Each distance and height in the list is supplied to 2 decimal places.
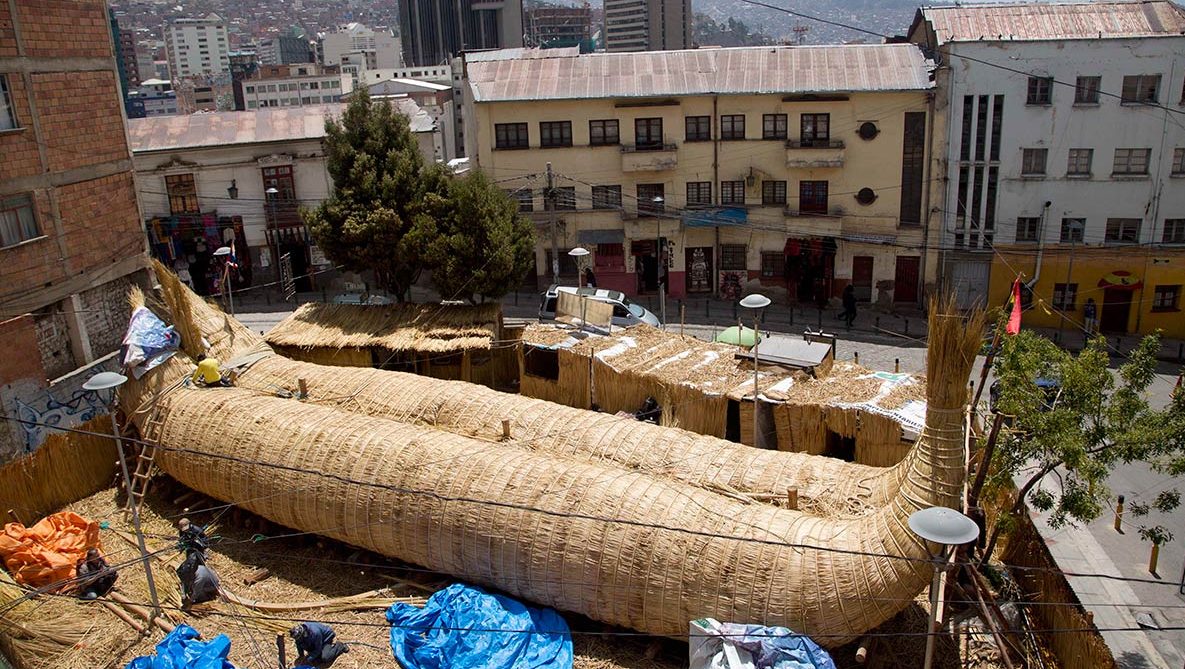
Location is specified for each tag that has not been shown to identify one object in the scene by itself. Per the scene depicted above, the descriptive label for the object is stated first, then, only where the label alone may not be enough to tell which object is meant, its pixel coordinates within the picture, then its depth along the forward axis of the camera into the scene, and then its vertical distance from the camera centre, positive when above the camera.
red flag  18.41 -4.67
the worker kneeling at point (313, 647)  13.42 -7.64
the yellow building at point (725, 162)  35.84 -2.69
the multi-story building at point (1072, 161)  33.03 -2.97
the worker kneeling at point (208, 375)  19.14 -5.30
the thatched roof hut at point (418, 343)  24.62 -6.18
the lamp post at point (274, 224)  37.68 -4.59
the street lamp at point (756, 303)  17.45 -3.94
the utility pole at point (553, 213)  32.69 -3.94
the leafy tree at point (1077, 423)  12.92 -4.85
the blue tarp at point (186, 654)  12.93 -7.45
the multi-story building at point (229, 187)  37.16 -2.99
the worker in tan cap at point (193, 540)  15.20 -6.90
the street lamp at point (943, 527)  9.08 -4.33
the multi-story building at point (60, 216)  21.00 -2.34
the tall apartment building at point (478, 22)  193.50 +16.38
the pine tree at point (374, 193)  28.92 -2.71
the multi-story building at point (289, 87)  146.38 +3.49
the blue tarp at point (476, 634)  13.32 -7.66
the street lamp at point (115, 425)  14.17 -4.62
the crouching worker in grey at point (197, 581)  15.11 -7.45
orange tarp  15.57 -7.18
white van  28.00 -6.28
